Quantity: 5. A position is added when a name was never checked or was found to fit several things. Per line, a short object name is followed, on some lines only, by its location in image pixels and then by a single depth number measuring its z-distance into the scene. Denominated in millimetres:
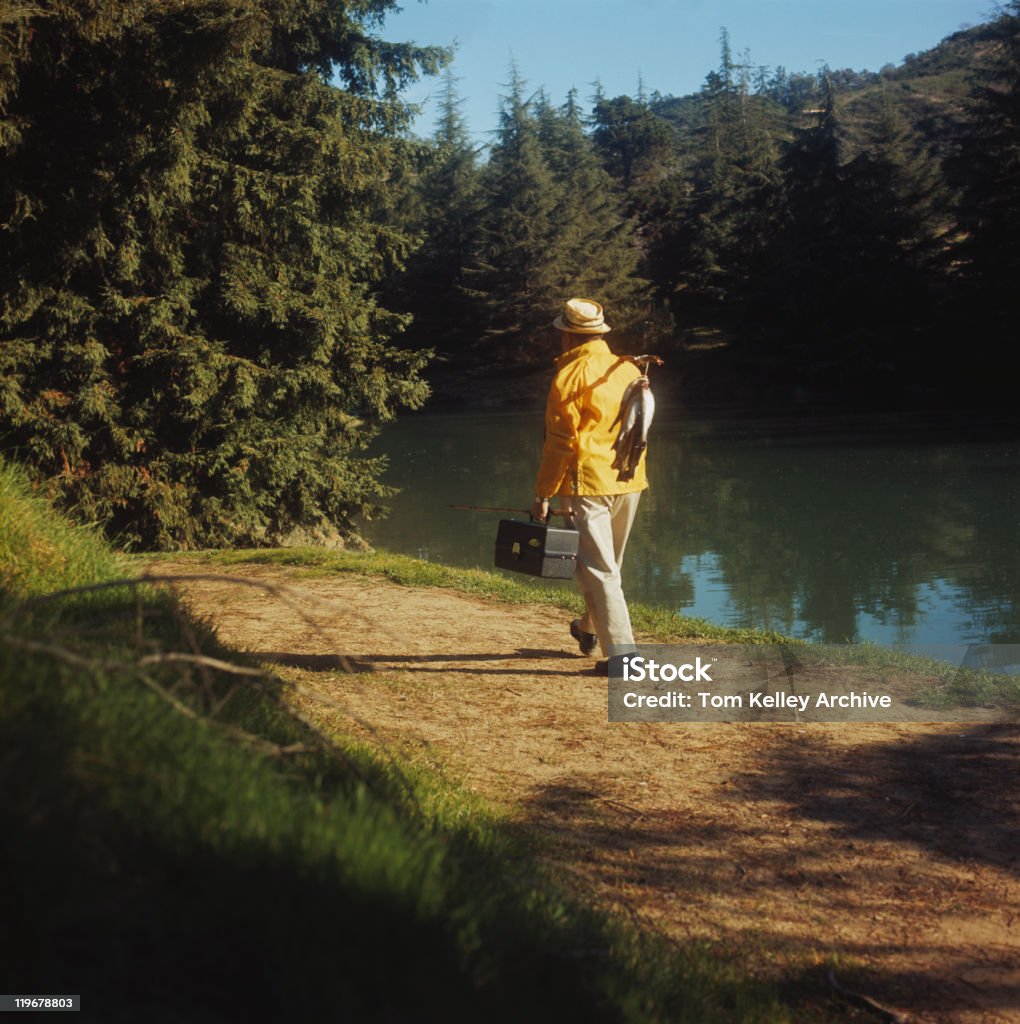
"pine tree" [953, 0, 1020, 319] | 43219
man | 6820
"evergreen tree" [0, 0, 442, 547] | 12633
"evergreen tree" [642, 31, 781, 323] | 57031
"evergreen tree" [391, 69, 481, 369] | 62094
